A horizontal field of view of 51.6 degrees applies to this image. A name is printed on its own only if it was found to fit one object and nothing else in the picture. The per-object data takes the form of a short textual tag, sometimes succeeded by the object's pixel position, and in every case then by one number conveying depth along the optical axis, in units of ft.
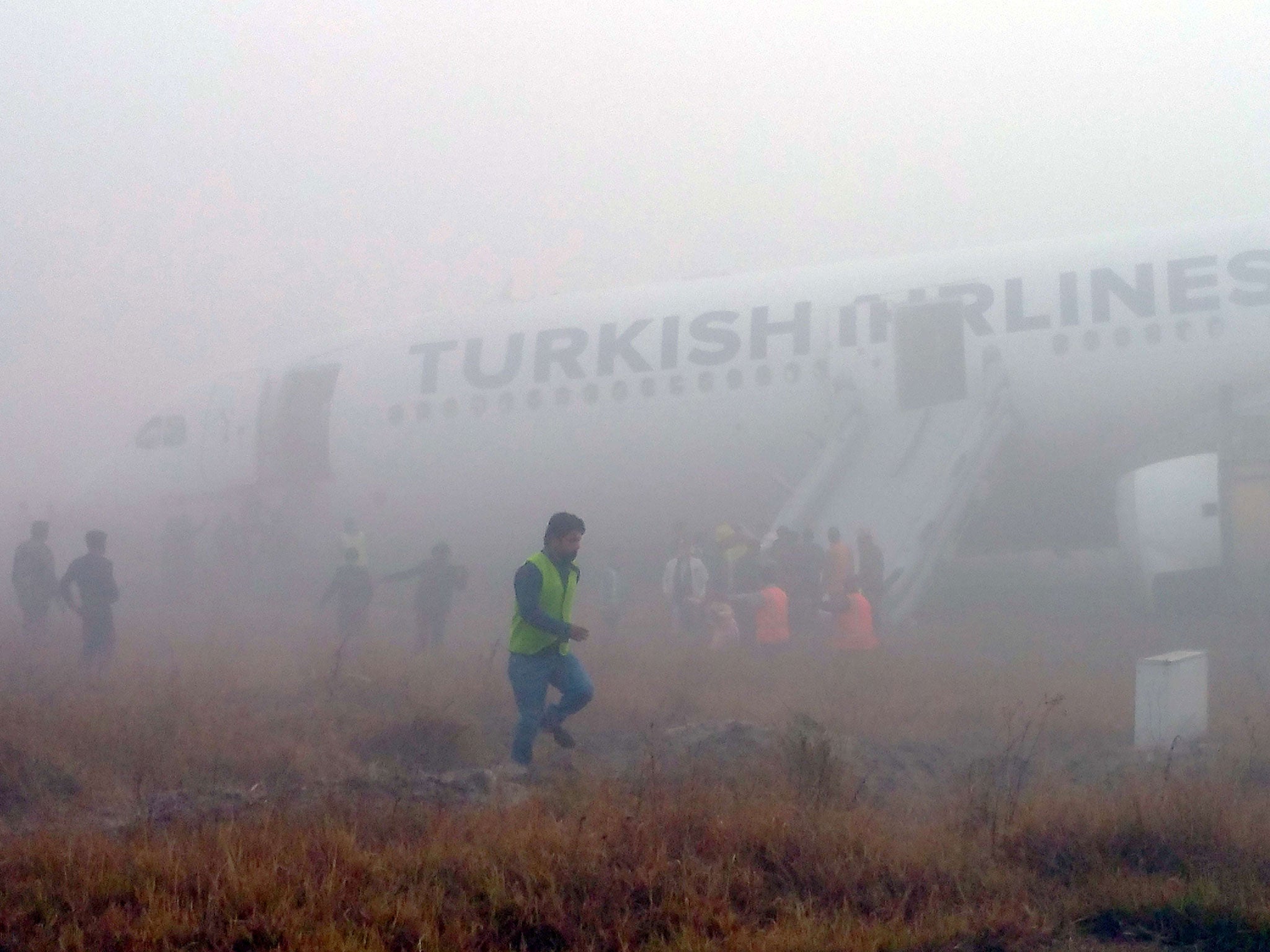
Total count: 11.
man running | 23.17
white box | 25.96
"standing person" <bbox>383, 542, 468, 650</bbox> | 41.57
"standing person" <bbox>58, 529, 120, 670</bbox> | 37.45
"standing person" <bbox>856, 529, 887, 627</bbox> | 43.42
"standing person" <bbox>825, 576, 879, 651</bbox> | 40.06
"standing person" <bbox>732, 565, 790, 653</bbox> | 39.86
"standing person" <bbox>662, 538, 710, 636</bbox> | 42.88
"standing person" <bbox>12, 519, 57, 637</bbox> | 42.22
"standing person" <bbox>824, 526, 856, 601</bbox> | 43.01
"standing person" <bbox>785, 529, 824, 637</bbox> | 42.98
